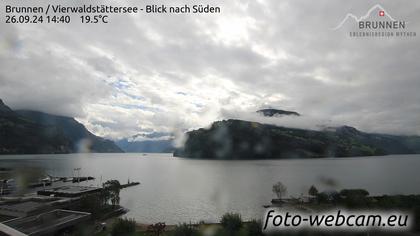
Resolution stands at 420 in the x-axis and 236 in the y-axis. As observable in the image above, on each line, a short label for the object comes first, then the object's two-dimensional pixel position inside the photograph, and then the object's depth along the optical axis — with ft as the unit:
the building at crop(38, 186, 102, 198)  319.00
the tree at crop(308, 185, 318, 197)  280.22
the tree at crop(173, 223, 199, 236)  107.96
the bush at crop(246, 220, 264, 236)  119.98
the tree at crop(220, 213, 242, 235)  129.39
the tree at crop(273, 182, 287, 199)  298.97
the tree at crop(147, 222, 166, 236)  149.38
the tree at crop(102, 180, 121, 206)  256.44
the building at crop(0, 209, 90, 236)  127.34
